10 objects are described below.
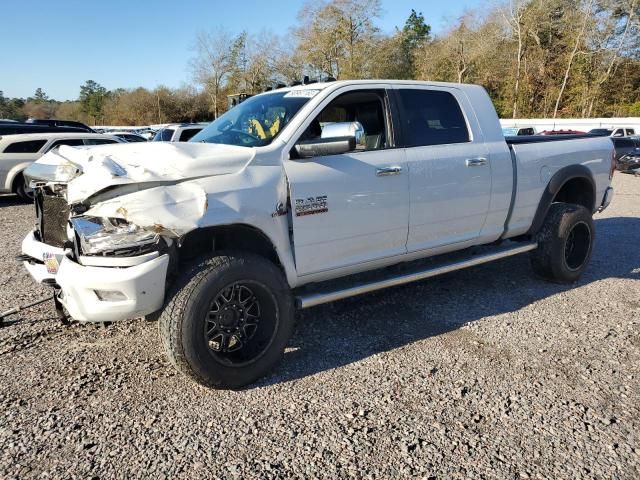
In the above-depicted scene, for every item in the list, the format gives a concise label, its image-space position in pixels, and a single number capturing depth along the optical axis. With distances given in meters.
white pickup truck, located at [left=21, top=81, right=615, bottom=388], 2.89
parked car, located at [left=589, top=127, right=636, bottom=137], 25.50
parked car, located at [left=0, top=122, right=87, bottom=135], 12.05
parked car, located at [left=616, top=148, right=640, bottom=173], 17.83
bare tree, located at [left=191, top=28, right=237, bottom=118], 47.97
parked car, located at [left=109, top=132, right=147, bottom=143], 20.24
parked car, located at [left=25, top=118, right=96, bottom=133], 18.12
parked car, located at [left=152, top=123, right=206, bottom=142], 12.25
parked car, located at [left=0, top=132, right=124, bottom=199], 11.25
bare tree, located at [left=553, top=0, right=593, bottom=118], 37.19
